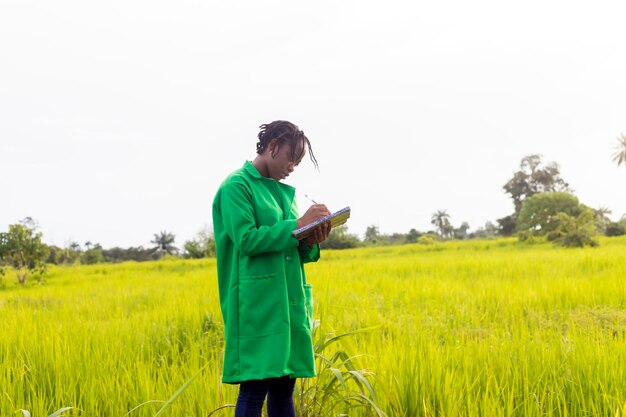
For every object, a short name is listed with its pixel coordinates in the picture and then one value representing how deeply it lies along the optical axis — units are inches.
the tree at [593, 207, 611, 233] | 1617.2
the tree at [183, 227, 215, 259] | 986.7
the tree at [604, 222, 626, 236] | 1208.2
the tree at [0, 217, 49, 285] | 476.2
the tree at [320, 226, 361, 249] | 1285.7
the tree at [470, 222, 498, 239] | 2017.7
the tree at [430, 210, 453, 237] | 2299.5
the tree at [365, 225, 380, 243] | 1667.3
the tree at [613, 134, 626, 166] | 1577.3
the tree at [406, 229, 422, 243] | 1648.6
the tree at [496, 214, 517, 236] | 1446.9
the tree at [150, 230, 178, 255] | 2034.9
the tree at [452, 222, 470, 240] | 2156.5
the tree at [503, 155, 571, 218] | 1529.3
